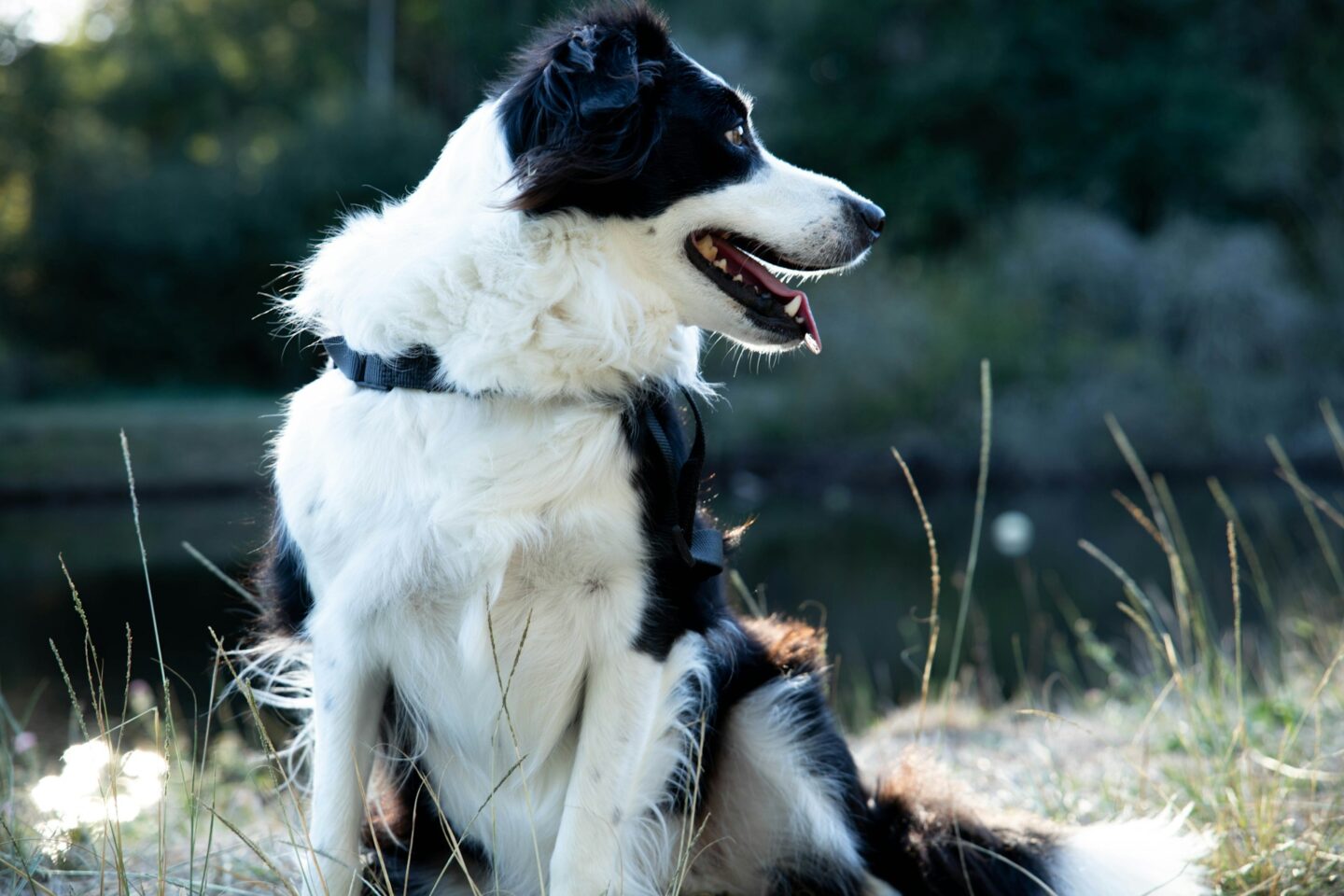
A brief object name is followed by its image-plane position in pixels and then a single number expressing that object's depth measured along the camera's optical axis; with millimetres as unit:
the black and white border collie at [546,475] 2402
